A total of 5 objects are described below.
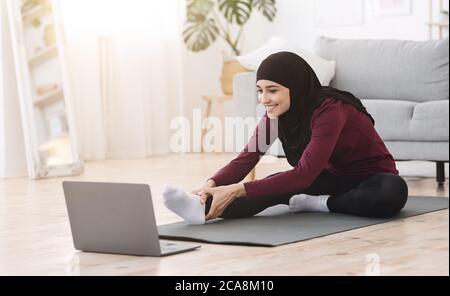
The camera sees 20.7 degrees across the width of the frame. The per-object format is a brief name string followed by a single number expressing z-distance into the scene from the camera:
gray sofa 6.00
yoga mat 3.77
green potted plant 9.58
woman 4.13
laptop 3.38
